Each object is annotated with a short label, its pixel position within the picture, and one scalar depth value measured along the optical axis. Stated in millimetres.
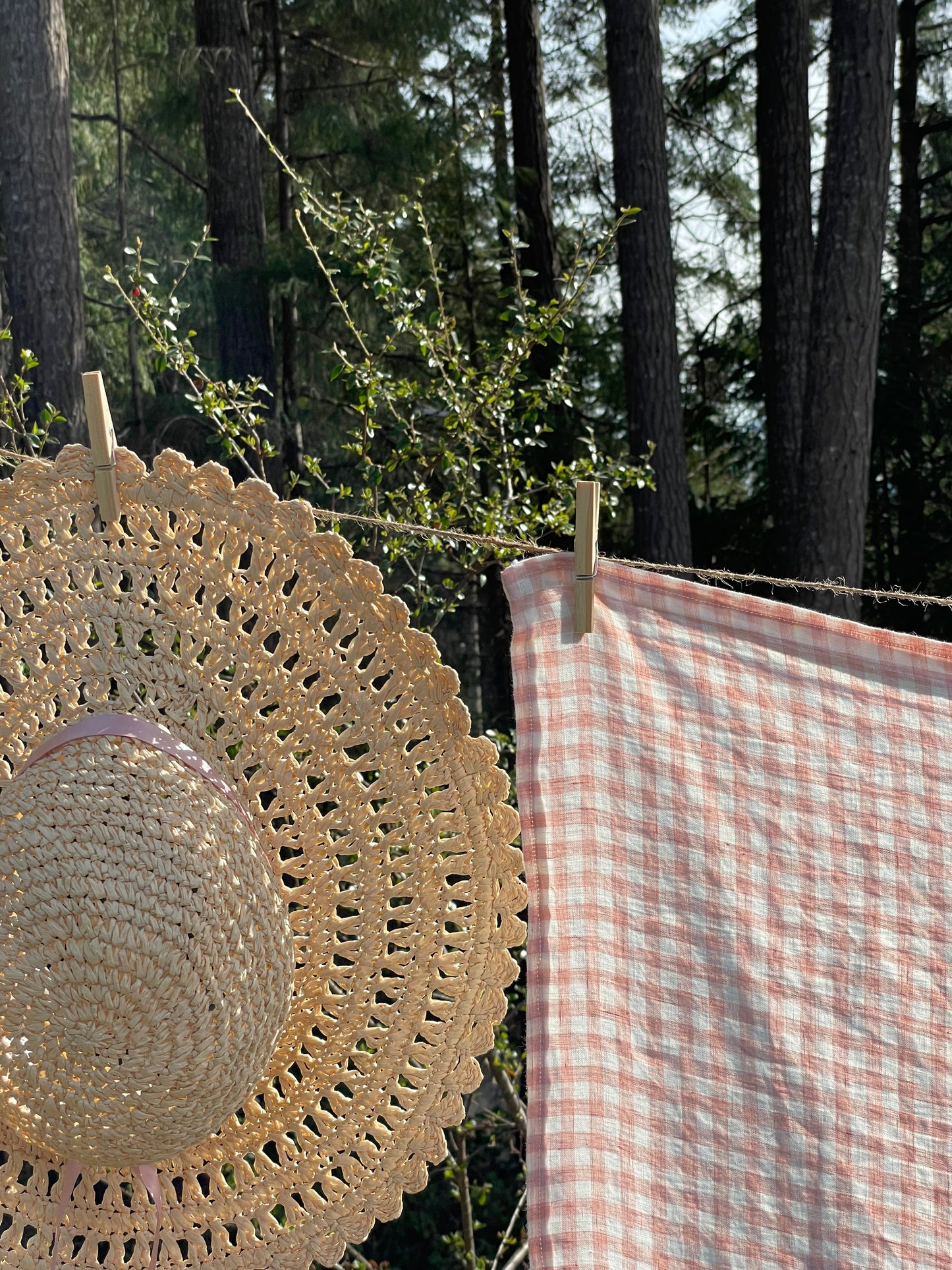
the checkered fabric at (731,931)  963
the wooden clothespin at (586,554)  1041
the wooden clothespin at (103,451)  1063
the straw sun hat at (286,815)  1078
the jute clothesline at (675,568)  988
